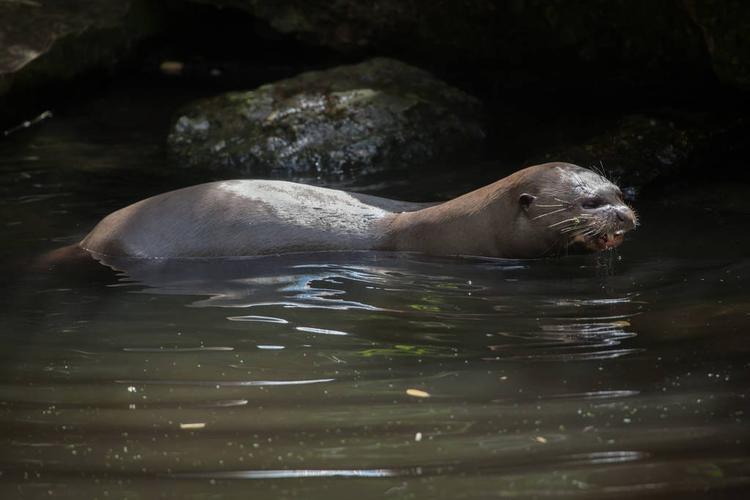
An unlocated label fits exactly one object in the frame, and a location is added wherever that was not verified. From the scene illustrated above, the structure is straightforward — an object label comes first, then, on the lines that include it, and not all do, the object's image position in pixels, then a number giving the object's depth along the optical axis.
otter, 11.51
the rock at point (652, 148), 14.23
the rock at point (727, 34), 12.98
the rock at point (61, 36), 18.30
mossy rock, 16.61
